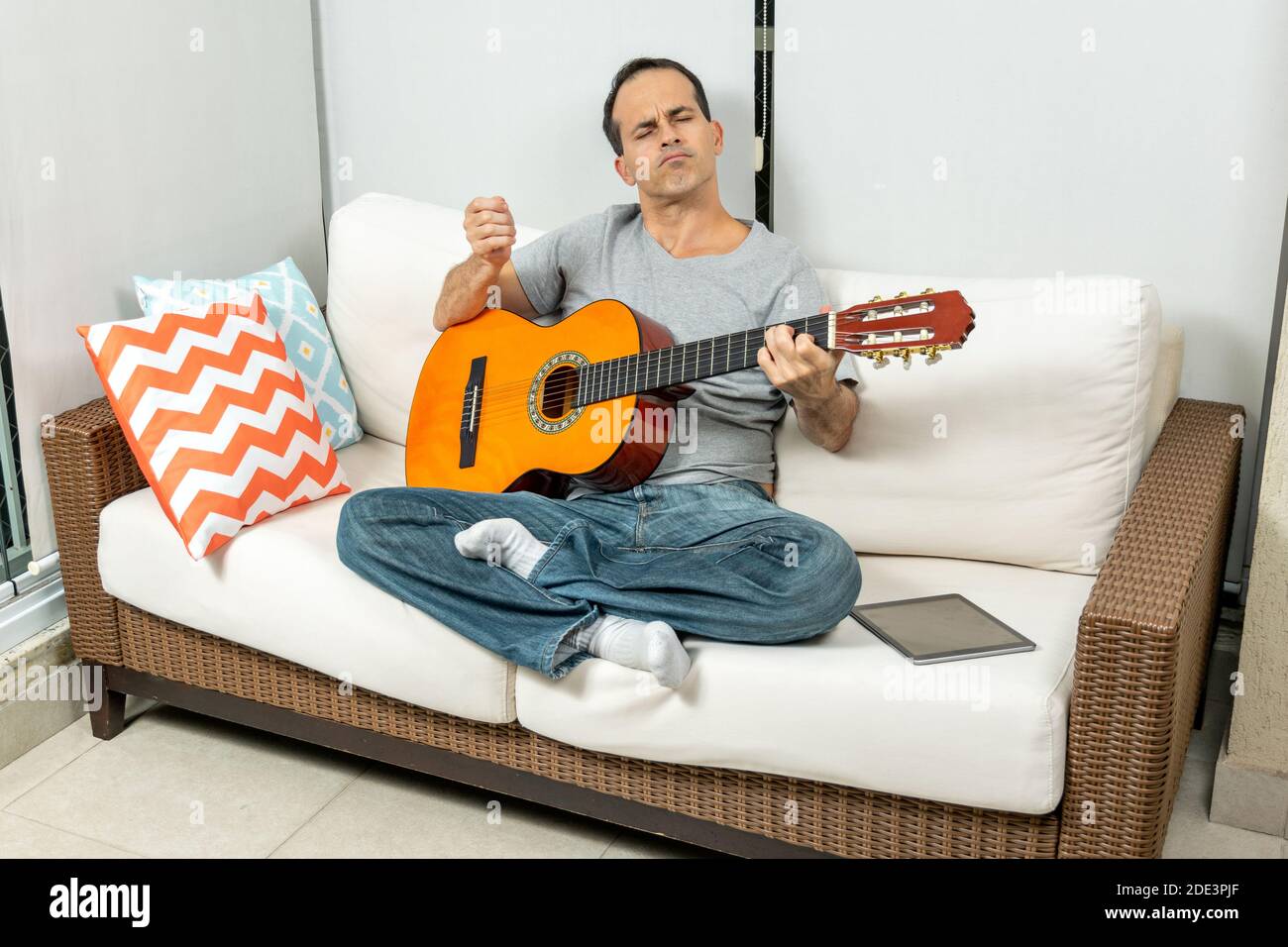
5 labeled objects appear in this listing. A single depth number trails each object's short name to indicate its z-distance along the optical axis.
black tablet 1.78
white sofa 1.71
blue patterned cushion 2.57
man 1.86
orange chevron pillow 2.17
